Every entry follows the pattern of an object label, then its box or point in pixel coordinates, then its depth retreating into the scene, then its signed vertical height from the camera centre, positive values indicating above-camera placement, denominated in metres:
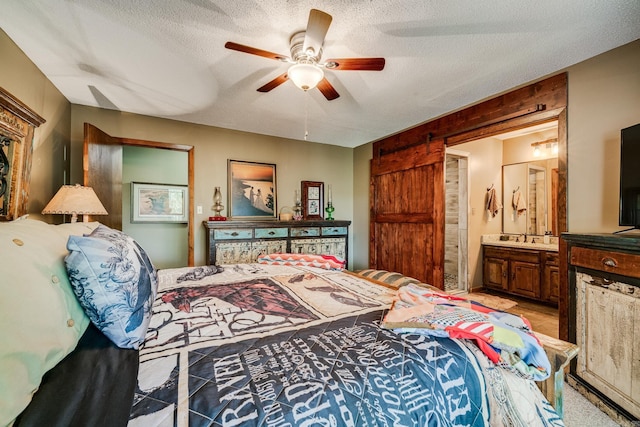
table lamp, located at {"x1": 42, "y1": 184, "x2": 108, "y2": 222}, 2.15 +0.10
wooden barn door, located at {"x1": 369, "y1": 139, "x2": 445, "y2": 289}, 3.40 +0.04
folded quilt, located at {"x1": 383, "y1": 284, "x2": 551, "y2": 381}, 0.92 -0.44
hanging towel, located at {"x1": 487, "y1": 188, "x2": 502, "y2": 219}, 4.29 +0.19
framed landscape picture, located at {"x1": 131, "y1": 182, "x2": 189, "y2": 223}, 4.17 +0.19
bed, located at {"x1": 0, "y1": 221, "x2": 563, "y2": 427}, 0.60 -0.45
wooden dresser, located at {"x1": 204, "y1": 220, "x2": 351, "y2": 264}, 3.47 -0.36
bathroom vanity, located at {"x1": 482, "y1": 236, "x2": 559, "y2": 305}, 3.45 -0.76
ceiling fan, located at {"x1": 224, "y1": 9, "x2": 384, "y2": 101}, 1.63 +1.04
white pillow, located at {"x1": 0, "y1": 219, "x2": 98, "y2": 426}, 0.51 -0.24
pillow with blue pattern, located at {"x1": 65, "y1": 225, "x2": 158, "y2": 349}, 0.80 -0.24
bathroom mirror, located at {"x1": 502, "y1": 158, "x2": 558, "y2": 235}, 3.88 +0.27
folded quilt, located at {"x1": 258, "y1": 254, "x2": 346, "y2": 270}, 2.25 -0.41
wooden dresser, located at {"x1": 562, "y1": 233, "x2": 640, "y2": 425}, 1.51 -0.66
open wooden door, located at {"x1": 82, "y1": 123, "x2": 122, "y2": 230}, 2.61 +0.49
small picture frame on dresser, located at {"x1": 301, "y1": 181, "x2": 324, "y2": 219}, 4.47 +0.26
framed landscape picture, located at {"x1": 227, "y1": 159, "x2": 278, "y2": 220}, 3.90 +0.37
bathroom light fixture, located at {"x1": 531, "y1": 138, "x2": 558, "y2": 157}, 3.82 +1.05
